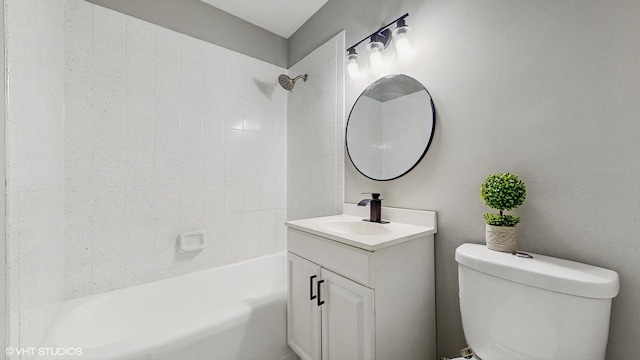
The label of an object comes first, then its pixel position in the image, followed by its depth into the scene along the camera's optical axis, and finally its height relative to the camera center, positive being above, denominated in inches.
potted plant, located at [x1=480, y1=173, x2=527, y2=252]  35.0 -3.7
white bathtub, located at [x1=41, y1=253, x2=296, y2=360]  43.2 -30.4
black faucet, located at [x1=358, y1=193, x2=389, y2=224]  55.1 -6.9
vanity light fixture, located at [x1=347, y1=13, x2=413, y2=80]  51.1 +29.9
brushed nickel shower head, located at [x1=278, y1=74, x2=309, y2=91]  79.5 +32.6
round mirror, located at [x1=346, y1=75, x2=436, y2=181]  50.6 +12.1
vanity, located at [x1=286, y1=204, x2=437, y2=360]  38.3 -19.6
